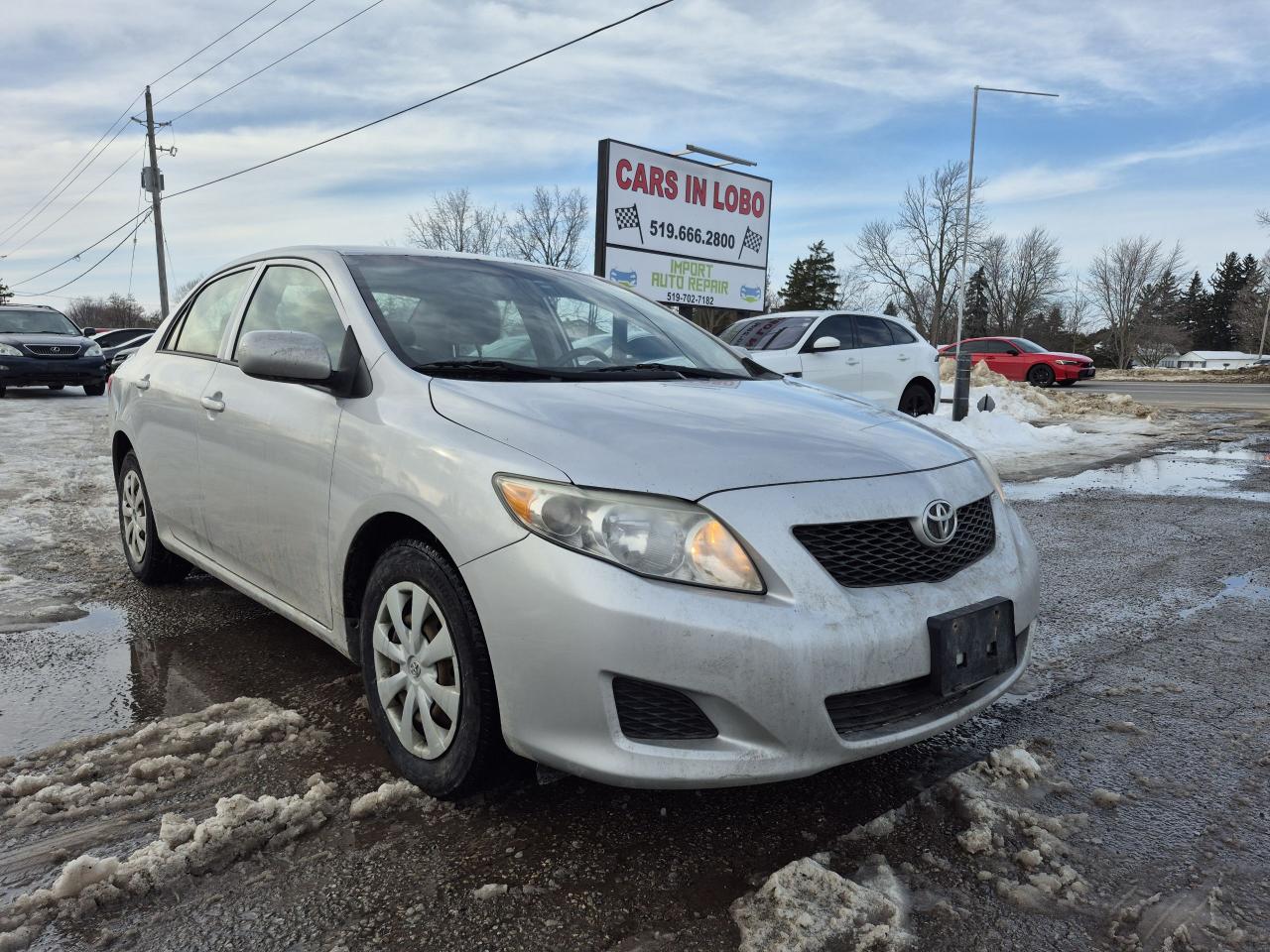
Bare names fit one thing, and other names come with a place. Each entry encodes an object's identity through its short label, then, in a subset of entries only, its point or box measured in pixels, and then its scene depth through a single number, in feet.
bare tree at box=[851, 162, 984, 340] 196.54
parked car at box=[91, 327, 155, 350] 85.05
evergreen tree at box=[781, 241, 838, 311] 241.35
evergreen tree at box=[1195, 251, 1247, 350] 274.54
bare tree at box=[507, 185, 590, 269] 192.44
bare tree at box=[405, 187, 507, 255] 194.39
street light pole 42.75
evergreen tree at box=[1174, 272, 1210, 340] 279.69
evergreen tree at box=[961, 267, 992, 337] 268.62
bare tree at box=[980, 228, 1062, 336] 248.32
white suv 35.58
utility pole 106.42
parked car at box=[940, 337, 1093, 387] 84.98
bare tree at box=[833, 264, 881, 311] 230.48
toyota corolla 6.52
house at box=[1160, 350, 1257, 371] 228.02
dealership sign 41.52
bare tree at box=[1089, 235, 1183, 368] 248.32
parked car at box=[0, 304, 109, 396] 55.31
